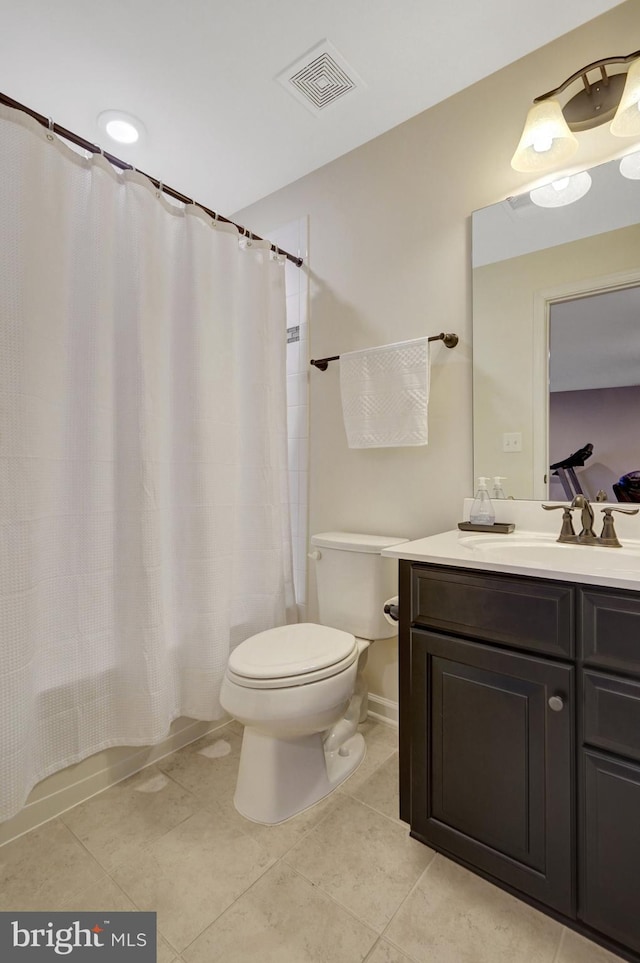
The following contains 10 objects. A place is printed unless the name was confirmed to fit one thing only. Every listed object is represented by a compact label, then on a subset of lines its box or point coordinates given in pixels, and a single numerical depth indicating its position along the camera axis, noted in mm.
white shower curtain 1175
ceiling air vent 1476
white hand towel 1637
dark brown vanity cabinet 888
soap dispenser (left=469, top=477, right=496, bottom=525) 1481
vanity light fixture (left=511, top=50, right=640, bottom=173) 1244
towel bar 1596
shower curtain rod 1172
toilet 1271
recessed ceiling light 1702
